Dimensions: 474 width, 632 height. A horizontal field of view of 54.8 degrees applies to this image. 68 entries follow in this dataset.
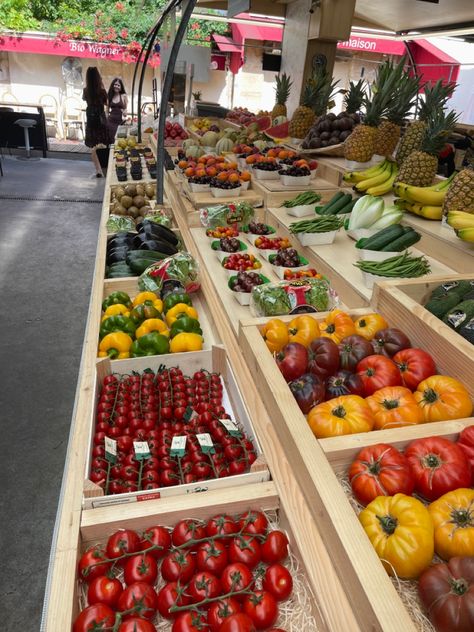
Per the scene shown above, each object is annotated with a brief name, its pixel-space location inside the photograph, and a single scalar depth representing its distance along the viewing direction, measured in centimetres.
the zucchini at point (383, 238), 242
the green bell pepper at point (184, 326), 240
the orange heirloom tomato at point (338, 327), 182
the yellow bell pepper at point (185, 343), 228
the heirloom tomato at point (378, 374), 155
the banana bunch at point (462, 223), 224
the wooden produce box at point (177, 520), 114
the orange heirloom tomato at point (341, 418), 138
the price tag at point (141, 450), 161
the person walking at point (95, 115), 968
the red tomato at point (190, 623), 110
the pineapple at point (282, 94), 632
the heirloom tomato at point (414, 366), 157
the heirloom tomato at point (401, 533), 102
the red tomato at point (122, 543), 128
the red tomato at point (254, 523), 135
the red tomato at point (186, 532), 132
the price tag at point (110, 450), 160
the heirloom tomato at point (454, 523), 102
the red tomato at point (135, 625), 109
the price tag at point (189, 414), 190
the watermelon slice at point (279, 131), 591
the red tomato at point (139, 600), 115
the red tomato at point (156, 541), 132
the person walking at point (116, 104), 1103
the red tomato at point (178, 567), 125
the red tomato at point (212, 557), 126
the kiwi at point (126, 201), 465
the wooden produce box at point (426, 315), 152
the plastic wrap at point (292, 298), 220
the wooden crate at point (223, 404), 141
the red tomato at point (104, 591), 119
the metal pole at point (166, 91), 330
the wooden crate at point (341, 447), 95
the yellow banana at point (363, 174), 350
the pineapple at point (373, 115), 364
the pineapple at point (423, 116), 312
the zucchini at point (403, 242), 241
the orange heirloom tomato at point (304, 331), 182
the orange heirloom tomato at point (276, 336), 181
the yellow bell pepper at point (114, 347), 226
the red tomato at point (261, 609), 115
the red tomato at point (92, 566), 126
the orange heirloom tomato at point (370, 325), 183
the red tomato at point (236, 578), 120
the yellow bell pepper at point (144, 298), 270
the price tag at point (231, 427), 166
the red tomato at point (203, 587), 118
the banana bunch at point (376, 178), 332
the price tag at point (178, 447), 162
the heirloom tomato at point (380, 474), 118
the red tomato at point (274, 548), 131
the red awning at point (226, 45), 1383
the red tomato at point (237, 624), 107
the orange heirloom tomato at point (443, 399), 142
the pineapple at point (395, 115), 360
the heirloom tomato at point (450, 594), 89
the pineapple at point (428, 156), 289
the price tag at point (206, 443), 162
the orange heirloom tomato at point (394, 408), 139
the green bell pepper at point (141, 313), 254
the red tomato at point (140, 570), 124
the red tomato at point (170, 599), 118
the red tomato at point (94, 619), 110
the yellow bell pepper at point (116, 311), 255
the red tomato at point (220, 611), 111
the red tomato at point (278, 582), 122
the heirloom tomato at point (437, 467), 117
